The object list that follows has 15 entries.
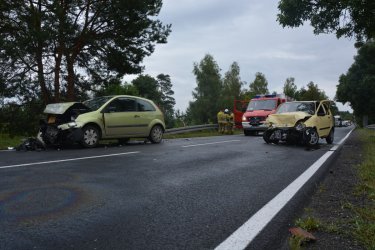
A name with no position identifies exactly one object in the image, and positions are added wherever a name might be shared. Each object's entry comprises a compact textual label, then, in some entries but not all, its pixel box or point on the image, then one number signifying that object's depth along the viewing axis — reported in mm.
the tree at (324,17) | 13227
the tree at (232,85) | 68562
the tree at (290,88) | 83312
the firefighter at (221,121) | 24969
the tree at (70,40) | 17328
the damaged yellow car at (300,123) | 13202
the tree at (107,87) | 21998
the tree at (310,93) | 79875
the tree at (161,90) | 91575
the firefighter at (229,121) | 25022
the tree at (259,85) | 84800
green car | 11602
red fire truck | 21047
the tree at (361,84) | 43062
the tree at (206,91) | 66688
